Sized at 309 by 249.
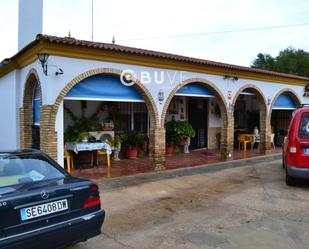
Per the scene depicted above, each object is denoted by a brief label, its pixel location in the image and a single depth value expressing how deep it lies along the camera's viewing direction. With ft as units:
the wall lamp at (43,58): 24.22
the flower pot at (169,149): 42.45
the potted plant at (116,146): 37.45
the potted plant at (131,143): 39.06
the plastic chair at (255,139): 48.86
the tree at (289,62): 117.08
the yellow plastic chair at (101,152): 33.63
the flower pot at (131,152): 39.17
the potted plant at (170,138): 42.27
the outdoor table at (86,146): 30.60
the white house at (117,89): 25.62
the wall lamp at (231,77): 38.01
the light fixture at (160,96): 31.73
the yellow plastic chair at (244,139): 48.32
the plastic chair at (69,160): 30.43
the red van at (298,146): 23.29
